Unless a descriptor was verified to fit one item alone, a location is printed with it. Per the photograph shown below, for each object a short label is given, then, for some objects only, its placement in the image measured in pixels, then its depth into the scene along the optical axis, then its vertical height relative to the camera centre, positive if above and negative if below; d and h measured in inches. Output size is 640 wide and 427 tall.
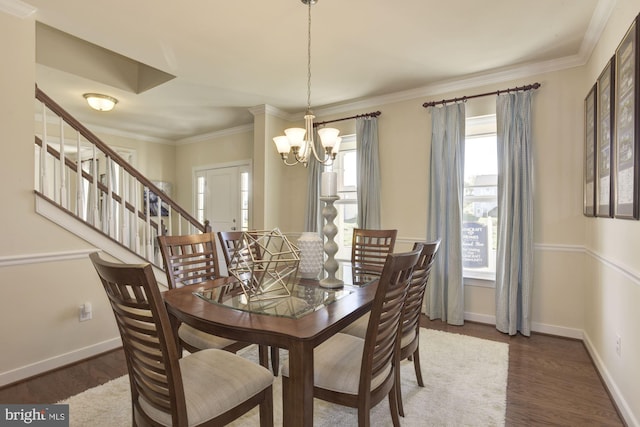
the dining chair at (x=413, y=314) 67.6 -23.2
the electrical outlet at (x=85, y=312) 103.9 -32.8
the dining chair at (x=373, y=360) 50.7 -27.3
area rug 72.8 -46.5
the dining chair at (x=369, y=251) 104.3 -13.0
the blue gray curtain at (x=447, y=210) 135.8 +1.1
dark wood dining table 47.7 -18.1
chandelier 93.6 +20.6
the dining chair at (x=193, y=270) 72.5 -16.1
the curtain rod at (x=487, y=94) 122.9 +48.0
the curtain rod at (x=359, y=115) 158.2 +48.1
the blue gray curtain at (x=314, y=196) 174.4 +8.4
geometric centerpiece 64.4 -16.2
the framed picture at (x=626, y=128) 67.4 +19.1
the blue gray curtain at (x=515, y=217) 122.2 -1.5
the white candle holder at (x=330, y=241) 79.1 -7.2
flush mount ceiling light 153.9 +52.3
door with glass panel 221.8 +10.2
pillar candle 76.6 +6.6
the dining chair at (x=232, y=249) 92.1 -11.5
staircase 99.0 +0.4
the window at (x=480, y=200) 138.6 +5.5
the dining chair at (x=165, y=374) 42.0 -27.1
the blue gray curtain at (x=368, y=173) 156.4 +19.0
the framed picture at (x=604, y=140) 83.5 +20.1
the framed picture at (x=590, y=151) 101.0 +20.5
